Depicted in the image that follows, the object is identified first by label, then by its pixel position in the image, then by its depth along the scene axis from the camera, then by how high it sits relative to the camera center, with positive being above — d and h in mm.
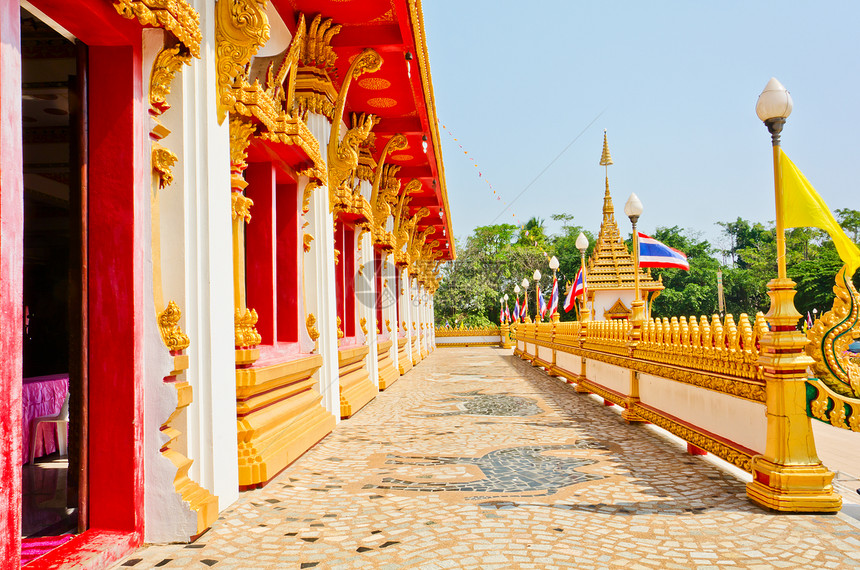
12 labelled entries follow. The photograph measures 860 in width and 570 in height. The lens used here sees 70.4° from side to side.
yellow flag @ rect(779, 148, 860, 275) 4289 +626
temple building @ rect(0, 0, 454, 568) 3203 +391
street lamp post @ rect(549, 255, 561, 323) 15920 +1011
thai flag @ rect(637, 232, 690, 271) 16328 +1286
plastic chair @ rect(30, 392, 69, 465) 5453 -970
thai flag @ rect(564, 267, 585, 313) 14836 +325
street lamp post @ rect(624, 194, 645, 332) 8016 +718
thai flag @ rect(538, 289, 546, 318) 24000 -45
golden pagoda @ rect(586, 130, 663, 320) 24562 +864
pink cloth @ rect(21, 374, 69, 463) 5491 -772
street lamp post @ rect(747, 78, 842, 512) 4020 -863
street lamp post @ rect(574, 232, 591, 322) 12385 +939
